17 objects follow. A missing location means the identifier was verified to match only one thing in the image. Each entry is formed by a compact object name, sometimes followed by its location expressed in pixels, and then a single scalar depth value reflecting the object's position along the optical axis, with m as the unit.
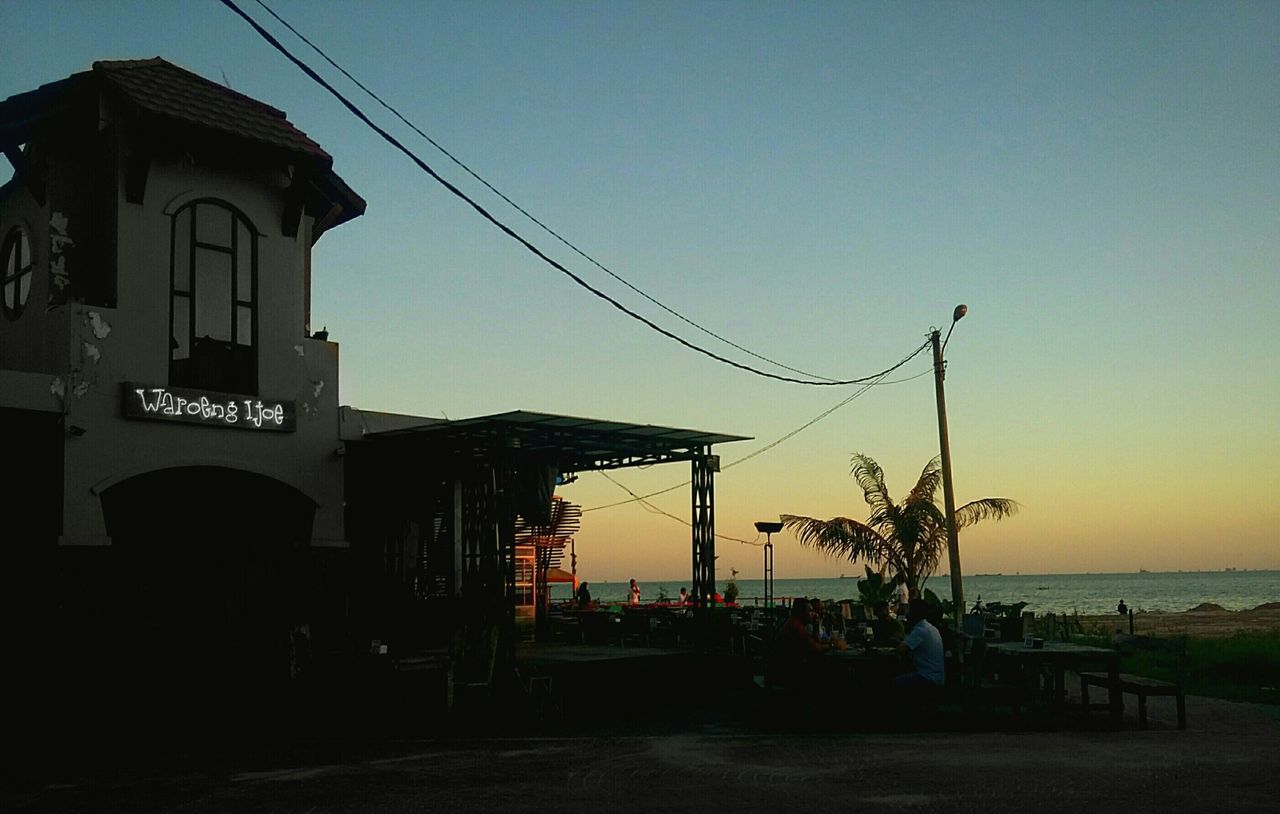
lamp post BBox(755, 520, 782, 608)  27.41
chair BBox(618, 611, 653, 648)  25.27
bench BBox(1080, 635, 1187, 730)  14.08
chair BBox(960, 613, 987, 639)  18.86
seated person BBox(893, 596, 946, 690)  14.09
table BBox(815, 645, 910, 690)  15.58
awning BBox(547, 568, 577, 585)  35.01
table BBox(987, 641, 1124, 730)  14.48
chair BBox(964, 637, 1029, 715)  14.84
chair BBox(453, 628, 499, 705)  15.60
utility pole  23.64
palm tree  30.69
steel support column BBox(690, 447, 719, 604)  21.75
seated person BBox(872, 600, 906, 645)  16.85
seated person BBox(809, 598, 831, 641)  17.95
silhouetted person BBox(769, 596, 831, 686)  14.98
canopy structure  18.72
